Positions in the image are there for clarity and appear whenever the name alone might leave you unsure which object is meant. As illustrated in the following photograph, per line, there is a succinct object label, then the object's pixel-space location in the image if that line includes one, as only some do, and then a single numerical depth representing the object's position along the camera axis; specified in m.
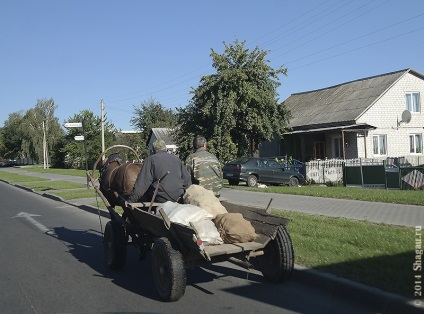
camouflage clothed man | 6.69
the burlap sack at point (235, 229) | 4.96
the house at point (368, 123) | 26.50
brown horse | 6.81
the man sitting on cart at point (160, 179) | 5.97
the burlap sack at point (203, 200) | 5.51
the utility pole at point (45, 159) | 63.70
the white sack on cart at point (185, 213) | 5.10
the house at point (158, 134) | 52.94
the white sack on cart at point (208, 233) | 4.95
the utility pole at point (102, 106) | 37.38
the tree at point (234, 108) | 24.45
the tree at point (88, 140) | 49.88
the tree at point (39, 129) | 73.00
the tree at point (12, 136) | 86.06
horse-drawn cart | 4.68
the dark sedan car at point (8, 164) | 98.22
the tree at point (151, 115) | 69.62
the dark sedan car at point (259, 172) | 19.73
